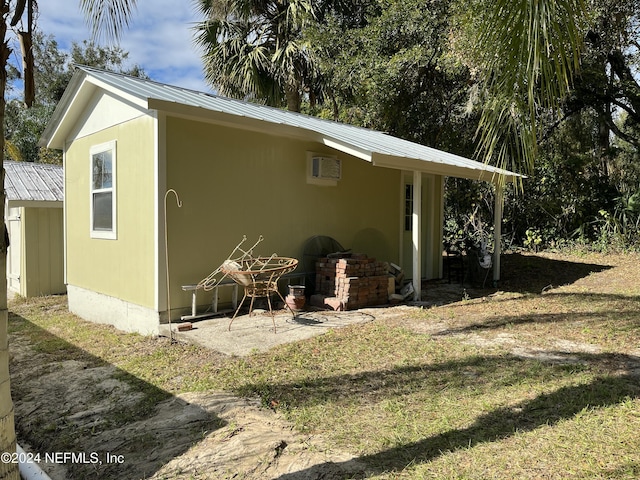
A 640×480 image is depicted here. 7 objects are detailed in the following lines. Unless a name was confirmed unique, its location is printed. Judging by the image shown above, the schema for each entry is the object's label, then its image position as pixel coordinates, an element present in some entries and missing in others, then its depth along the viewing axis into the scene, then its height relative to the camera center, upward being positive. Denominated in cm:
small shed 927 -22
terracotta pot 666 -100
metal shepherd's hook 568 -17
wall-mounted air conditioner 756 +100
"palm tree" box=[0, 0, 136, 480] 191 -15
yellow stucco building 592 +67
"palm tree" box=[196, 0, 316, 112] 1238 +488
